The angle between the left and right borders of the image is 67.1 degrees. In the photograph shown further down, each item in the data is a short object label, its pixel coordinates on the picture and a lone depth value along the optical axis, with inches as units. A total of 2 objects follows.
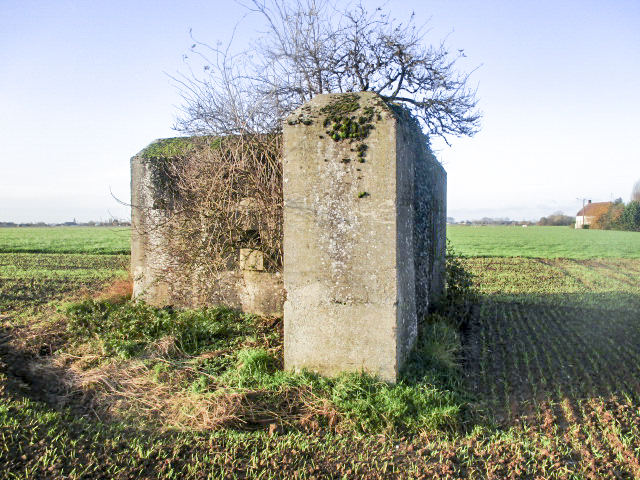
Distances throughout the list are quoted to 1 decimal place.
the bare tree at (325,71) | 311.6
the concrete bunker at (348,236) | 192.5
